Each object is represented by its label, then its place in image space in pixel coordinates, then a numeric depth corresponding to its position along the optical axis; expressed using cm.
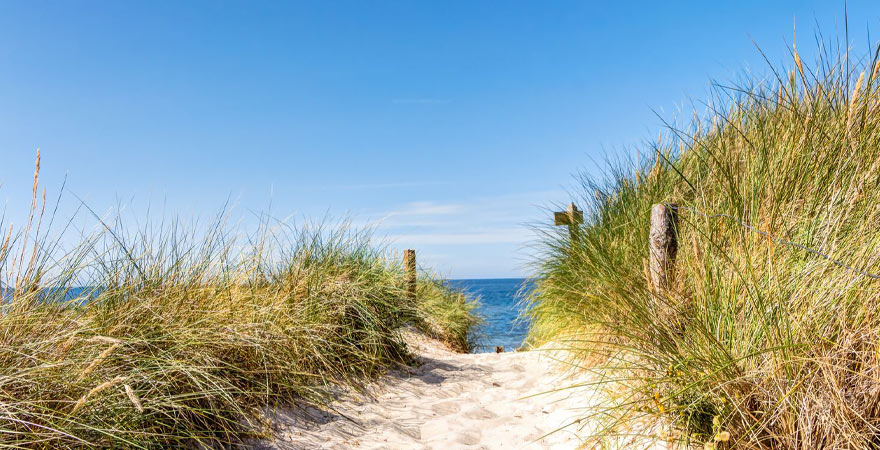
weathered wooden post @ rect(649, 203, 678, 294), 344
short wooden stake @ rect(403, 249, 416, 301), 603
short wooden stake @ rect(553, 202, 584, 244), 523
